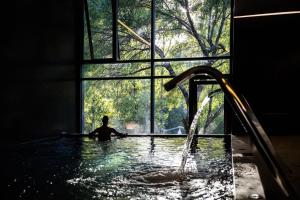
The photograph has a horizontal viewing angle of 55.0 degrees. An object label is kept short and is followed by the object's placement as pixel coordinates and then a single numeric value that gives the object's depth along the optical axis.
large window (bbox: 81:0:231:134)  7.65
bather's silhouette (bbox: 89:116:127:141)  5.74
